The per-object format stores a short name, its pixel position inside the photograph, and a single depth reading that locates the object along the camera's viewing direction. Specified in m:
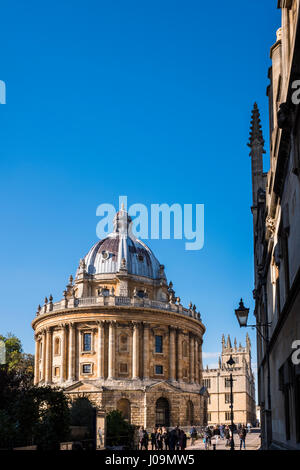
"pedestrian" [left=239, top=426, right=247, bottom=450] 35.94
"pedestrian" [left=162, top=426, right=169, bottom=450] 38.78
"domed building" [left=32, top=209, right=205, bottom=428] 58.94
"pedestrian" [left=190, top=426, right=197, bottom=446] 49.67
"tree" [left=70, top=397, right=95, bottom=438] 43.12
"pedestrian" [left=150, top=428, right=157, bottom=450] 40.99
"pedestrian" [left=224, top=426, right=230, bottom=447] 41.08
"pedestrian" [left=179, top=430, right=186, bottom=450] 33.75
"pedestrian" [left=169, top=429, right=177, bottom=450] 32.80
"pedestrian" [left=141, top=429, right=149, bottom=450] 38.28
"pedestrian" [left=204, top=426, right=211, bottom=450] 39.74
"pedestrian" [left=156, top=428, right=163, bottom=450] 39.19
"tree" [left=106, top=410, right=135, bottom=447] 36.69
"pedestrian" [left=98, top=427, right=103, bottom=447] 25.97
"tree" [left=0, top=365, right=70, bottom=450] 25.00
